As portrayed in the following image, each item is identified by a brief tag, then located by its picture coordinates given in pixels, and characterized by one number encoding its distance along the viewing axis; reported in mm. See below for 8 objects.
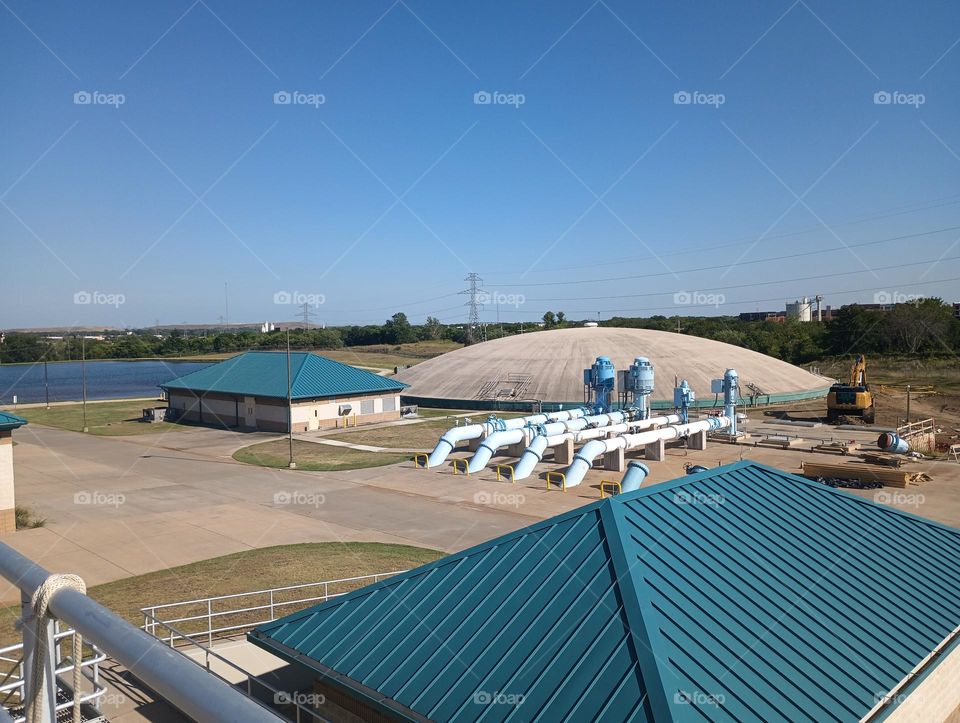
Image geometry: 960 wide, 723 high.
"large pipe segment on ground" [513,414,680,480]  38875
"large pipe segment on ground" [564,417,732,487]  37406
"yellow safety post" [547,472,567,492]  36569
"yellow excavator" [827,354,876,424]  56906
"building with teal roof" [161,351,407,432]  59094
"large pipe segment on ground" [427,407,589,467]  42875
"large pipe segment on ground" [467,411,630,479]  41375
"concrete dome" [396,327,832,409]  69500
